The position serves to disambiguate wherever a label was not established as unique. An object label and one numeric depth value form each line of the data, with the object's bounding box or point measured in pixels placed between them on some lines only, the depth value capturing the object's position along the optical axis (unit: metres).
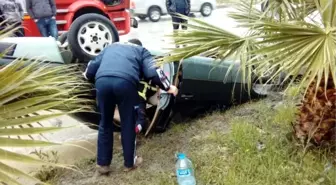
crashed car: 4.78
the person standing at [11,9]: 7.22
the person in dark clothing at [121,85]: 4.01
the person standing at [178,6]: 9.36
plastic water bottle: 3.82
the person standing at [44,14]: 7.96
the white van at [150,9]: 17.61
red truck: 5.48
